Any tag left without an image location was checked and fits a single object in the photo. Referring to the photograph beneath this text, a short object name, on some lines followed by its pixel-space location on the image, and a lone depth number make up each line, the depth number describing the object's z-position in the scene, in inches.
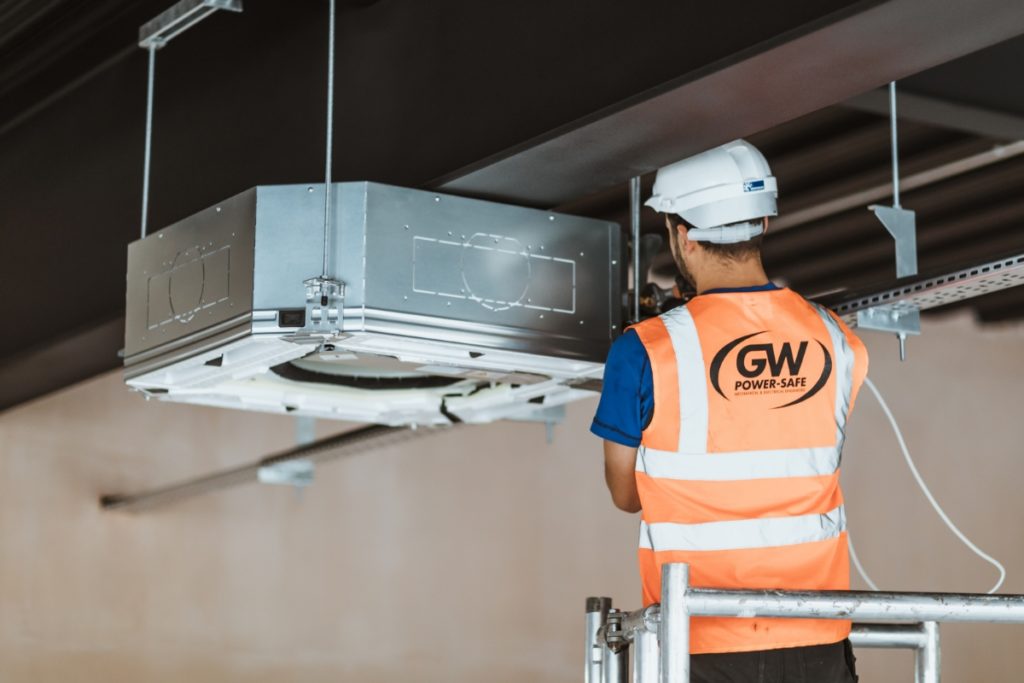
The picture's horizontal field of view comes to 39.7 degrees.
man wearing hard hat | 110.4
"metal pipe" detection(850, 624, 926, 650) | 116.7
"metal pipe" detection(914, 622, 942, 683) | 115.9
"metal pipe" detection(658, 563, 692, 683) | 90.4
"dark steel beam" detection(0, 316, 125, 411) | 218.2
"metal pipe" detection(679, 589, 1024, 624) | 90.7
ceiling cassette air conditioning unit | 138.3
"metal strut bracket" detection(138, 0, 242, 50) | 148.7
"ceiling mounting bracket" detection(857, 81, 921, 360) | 145.1
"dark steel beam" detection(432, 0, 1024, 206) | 110.9
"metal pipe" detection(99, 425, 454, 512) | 228.5
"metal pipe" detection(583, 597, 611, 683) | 120.0
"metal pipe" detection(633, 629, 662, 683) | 101.6
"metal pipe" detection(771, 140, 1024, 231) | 282.7
